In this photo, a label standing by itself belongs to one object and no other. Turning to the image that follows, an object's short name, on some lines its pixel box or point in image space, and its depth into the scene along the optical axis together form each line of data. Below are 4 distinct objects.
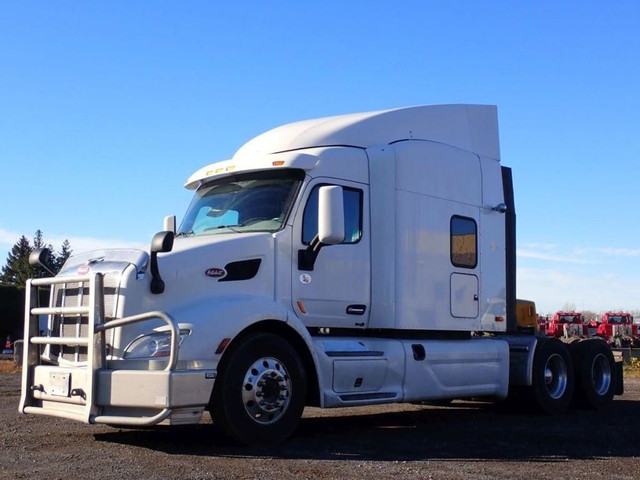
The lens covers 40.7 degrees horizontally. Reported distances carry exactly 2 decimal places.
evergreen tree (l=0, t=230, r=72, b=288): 75.12
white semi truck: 7.83
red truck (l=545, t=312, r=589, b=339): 45.33
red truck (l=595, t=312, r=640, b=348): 45.06
